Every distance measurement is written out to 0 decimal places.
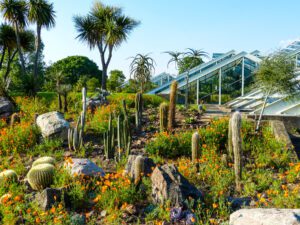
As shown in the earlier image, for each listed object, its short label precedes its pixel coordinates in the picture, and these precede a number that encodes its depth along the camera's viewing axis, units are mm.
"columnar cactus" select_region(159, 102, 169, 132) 9309
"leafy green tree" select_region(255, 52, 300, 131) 10227
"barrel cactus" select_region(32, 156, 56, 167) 6050
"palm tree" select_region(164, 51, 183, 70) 16717
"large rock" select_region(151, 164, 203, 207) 4309
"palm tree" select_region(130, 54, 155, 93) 15367
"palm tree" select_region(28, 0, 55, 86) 22781
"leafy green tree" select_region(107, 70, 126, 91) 31016
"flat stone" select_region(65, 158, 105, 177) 5238
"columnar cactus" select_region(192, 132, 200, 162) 6470
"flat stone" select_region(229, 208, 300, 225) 3205
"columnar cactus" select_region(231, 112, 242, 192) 5582
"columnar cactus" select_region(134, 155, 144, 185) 4891
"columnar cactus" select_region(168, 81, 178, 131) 9680
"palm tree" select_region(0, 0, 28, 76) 22766
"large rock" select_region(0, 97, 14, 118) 11582
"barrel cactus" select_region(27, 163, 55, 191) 5176
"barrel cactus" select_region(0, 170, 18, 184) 5377
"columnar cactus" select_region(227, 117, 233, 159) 6694
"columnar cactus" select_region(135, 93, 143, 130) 9807
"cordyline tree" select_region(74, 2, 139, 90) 23906
